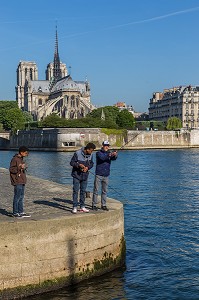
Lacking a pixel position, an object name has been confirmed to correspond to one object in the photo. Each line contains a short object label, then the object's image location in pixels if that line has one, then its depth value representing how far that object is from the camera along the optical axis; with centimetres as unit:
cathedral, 16538
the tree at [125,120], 13938
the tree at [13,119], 13962
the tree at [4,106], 14890
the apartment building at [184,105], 16638
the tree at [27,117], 15855
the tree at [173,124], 13982
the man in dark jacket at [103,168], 1365
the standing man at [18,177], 1219
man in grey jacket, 1300
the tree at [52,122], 11950
